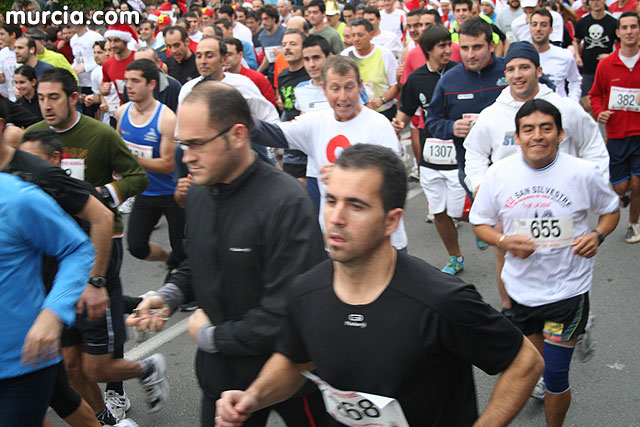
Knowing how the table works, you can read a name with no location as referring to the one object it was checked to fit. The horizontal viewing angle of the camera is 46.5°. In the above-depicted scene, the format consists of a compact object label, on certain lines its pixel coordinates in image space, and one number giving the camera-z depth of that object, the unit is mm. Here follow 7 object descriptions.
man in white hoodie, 4730
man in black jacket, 2746
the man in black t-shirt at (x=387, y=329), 2135
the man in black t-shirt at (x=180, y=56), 9172
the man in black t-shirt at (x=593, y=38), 10898
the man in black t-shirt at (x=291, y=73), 7652
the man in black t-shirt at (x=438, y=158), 6465
